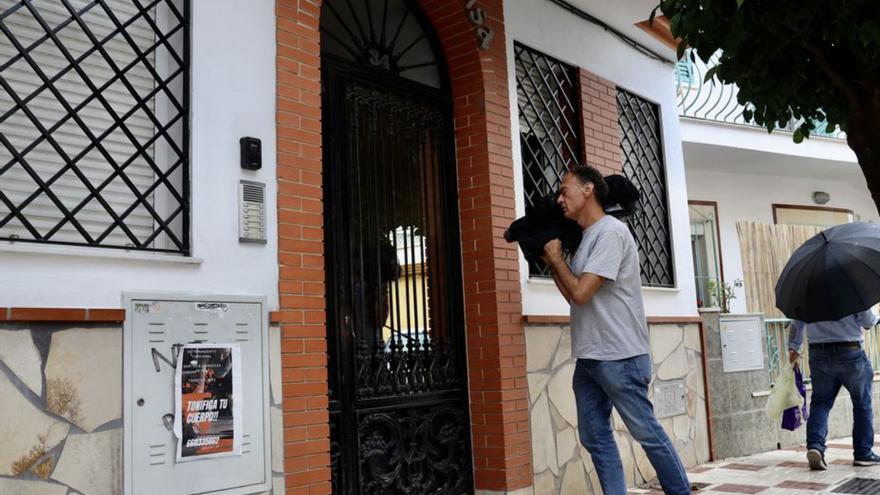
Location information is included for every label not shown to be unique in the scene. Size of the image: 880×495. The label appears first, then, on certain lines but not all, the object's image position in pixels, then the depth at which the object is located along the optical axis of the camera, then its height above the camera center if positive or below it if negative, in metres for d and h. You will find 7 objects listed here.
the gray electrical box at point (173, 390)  3.54 -0.15
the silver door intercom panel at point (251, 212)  4.05 +0.71
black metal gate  5.02 +0.54
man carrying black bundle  4.29 -0.05
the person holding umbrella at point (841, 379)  7.09 -0.44
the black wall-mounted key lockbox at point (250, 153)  4.10 +1.01
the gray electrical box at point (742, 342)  8.38 -0.10
